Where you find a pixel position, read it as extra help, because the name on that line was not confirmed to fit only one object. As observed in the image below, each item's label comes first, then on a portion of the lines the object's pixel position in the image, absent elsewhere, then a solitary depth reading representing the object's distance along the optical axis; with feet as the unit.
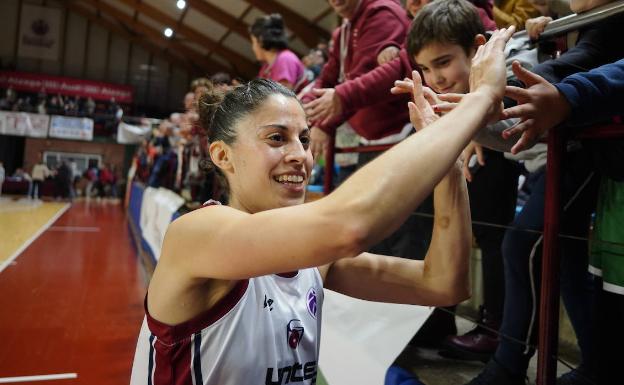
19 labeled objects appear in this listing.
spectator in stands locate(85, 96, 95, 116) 59.38
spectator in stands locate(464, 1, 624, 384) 4.45
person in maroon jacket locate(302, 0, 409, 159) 6.86
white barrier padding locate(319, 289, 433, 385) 5.34
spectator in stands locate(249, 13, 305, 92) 10.30
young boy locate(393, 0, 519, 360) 4.75
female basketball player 2.32
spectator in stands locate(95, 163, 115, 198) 59.31
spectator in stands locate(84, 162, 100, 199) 59.82
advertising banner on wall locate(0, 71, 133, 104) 59.26
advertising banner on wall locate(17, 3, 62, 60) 60.29
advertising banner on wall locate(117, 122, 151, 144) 41.05
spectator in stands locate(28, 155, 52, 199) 51.98
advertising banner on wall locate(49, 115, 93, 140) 54.19
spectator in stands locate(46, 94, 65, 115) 55.57
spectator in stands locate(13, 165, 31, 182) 53.11
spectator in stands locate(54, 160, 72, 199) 52.60
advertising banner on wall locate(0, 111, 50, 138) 52.24
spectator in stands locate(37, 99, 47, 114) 54.13
